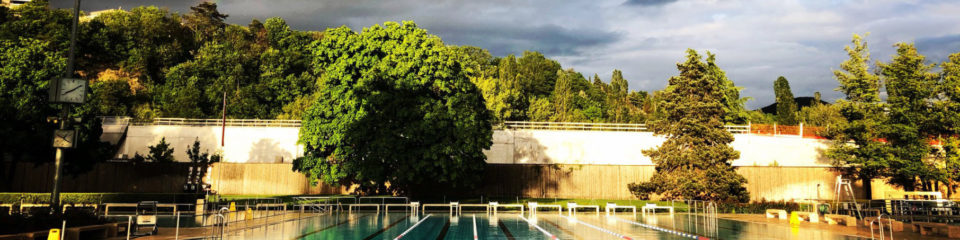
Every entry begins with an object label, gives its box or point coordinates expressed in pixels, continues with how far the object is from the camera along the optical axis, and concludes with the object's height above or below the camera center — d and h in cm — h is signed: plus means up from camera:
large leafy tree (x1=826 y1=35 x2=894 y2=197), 4128 +473
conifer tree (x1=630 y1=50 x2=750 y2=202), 3766 +282
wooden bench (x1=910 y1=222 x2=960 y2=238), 1919 -110
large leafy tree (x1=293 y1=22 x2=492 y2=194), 3312 +390
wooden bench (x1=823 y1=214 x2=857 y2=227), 2408 -103
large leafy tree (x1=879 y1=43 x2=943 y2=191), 3975 +487
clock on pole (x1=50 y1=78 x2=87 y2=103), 1502 +219
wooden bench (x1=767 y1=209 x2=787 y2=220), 2970 -101
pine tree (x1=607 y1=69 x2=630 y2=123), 8656 +1529
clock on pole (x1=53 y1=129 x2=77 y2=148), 1474 +106
